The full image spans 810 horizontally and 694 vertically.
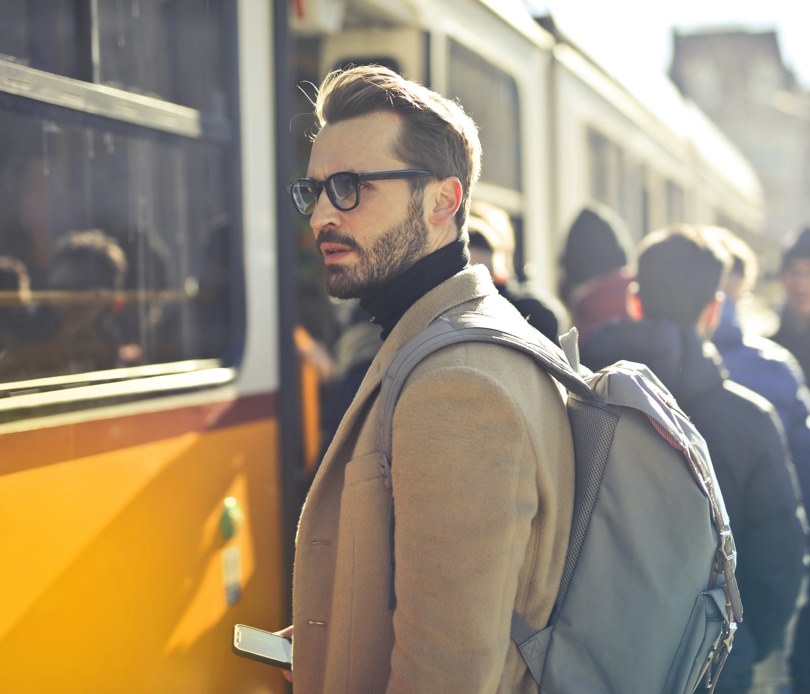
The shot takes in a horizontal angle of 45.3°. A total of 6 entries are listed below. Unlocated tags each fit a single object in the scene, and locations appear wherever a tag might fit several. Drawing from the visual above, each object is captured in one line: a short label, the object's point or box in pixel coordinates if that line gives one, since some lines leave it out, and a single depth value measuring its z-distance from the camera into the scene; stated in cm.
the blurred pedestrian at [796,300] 422
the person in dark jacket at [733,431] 233
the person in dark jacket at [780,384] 284
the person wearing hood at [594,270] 402
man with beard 123
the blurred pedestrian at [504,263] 265
